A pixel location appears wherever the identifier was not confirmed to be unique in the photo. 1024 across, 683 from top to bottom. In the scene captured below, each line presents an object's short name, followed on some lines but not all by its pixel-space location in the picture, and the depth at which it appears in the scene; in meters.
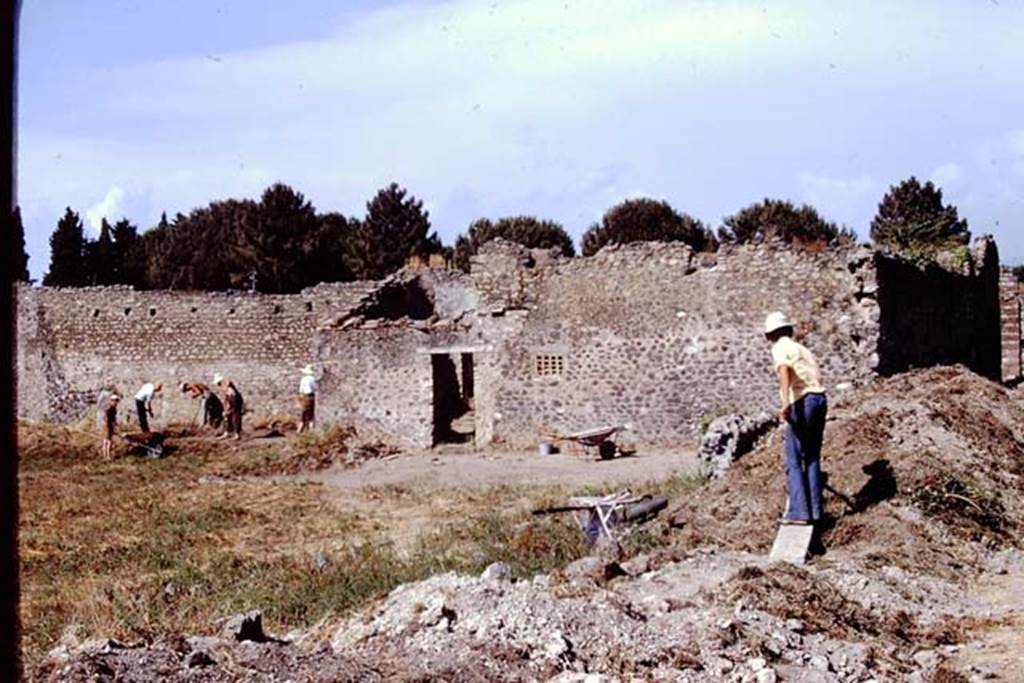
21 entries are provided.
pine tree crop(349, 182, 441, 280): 61.25
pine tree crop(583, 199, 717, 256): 57.06
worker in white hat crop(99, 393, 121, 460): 24.22
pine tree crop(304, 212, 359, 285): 58.19
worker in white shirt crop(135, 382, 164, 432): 26.77
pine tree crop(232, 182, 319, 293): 57.00
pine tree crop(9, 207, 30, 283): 37.54
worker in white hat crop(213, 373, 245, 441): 26.86
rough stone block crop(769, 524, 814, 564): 9.84
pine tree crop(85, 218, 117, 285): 58.16
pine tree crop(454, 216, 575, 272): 58.44
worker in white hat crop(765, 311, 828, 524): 10.23
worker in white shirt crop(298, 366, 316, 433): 26.34
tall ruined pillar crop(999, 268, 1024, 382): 31.72
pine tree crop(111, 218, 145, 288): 60.62
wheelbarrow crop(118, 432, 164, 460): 24.19
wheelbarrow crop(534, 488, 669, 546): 11.45
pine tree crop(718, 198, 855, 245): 57.22
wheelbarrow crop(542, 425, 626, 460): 20.92
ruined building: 20.22
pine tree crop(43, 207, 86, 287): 57.00
